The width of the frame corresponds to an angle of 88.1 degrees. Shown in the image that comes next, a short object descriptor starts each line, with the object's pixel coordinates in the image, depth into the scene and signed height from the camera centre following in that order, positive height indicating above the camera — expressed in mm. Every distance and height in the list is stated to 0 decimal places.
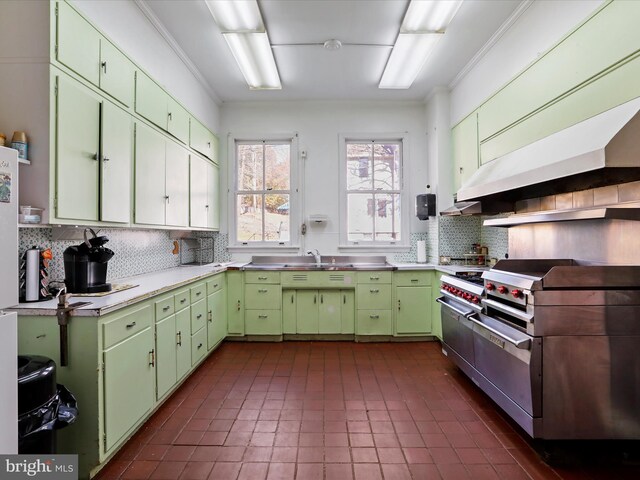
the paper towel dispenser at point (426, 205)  4203 +509
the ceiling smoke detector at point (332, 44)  3180 +1964
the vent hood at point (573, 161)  1609 +481
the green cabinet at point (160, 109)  2658 +1255
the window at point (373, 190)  4676 +785
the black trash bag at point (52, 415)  1436 -766
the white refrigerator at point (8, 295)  1177 -175
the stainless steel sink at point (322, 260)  4543 -201
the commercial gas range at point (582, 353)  1813 -610
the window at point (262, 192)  4691 +774
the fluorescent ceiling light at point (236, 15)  2490 +1833
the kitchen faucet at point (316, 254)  4504 -110
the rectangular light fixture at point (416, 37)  2531 +1829
